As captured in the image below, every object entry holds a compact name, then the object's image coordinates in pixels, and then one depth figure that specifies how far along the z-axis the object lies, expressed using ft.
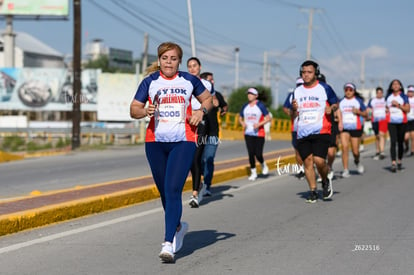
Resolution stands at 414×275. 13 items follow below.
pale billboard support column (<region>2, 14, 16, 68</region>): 204.62
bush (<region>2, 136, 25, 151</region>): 119.05
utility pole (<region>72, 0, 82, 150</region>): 91.91
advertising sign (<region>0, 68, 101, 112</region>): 174.40
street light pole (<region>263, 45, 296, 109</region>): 271.51
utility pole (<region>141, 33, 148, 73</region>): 171.92
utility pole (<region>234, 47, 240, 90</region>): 301.84
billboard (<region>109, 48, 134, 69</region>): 471.33
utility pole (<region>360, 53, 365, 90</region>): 325.83
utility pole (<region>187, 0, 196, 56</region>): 135.74
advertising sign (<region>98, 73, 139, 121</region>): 140.15
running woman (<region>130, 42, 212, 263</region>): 20.33
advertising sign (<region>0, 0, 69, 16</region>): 176.04
